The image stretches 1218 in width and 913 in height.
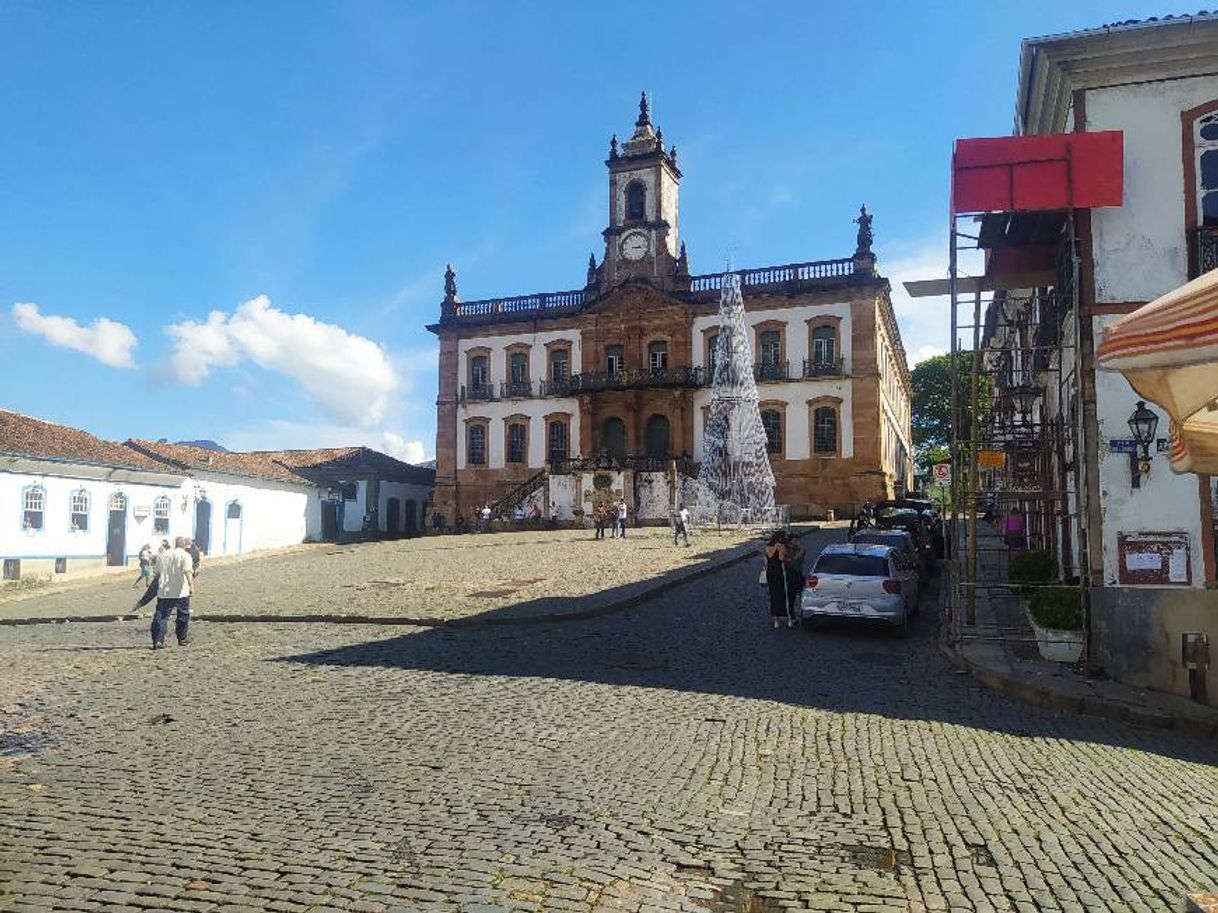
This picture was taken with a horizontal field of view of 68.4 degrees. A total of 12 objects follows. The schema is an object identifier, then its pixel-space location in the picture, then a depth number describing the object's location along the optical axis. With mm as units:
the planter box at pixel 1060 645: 10266
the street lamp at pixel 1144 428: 10547
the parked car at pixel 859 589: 12844
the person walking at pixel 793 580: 13500
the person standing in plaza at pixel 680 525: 27406
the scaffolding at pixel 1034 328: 10984
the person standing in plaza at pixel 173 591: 11750
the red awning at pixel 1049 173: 10938
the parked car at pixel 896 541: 16922
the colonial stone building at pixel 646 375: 41656
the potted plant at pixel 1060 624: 10281
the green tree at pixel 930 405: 66250
